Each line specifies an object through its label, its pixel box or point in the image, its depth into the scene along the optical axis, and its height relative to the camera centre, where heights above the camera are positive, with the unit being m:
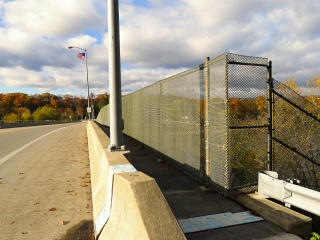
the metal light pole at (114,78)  5.42 +0.81
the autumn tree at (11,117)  91.31 -0.75
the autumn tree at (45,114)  104.81 +0.19
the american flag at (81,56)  33.32 +8.02
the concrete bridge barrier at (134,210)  2.32 -1.06
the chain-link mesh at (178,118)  5.57 -0.17
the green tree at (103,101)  133.40 +6.95
